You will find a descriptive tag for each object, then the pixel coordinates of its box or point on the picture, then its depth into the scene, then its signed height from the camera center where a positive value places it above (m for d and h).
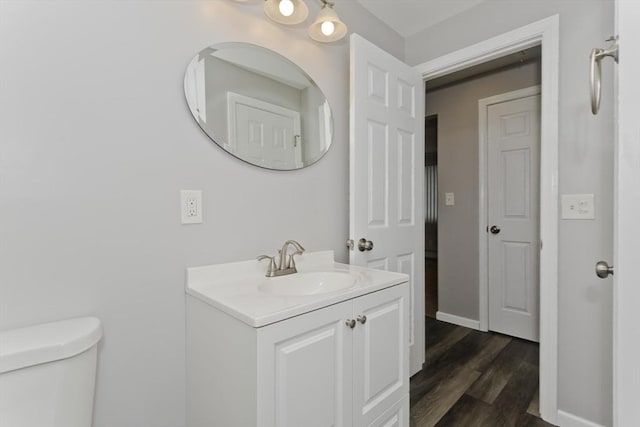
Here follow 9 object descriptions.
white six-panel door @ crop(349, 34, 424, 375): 1.60 +0.25
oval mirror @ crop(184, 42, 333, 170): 1.22 +0.48
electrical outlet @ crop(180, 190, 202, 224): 1.16 +0.02
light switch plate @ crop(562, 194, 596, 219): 1.48 +0.01
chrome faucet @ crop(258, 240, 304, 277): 1.33 -0.24
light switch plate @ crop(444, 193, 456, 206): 3.00 +0.10
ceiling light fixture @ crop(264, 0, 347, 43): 1.36 +0.91
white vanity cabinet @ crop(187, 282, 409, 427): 0.84 -0.51
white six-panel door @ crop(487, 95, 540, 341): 2.55 -0.05
